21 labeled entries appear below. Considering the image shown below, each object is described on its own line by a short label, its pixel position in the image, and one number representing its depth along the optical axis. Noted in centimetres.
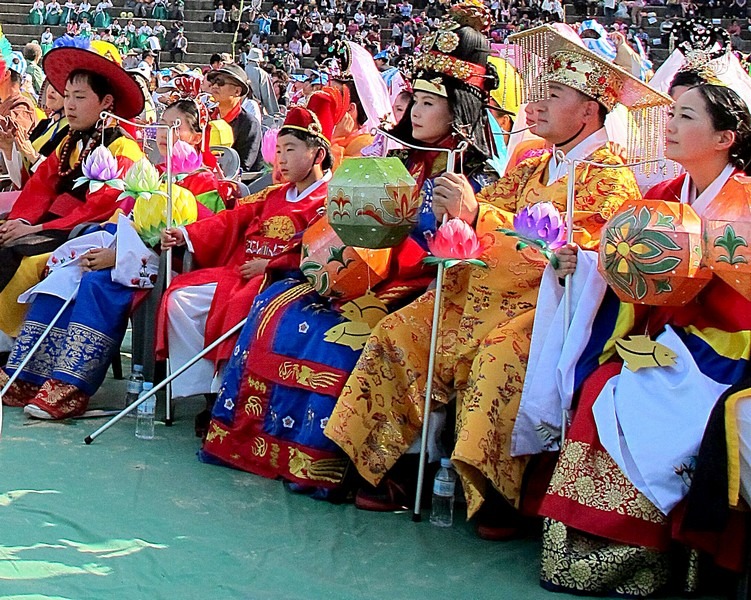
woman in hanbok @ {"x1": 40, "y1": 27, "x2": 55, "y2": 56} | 2272
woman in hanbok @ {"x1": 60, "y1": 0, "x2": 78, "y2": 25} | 2522
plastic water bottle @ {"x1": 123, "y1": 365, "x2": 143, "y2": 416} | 458
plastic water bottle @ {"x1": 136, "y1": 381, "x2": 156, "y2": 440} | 436
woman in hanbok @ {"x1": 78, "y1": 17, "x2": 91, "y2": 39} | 2337
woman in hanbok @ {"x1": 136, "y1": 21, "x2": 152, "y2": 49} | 2348
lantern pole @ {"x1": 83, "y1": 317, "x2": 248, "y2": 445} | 420
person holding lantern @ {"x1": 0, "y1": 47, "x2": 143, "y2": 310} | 502
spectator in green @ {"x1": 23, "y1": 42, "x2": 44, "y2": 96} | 1131
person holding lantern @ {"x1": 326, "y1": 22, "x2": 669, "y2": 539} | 353
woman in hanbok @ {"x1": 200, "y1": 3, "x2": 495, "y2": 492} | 380
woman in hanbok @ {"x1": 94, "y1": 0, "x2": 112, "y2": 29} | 2531
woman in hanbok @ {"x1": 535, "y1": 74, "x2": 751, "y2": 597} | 291
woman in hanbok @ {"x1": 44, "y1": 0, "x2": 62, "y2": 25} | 2552
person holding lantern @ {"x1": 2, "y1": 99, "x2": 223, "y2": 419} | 457
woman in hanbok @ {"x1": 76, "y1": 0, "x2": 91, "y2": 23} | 2542
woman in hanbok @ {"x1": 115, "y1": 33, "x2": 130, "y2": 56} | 2128
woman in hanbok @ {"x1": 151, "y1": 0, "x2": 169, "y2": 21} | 2575
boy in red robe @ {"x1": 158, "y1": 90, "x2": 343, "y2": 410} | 439
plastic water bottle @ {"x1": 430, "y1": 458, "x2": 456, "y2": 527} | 348
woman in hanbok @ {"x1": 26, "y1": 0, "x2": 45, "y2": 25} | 2542
